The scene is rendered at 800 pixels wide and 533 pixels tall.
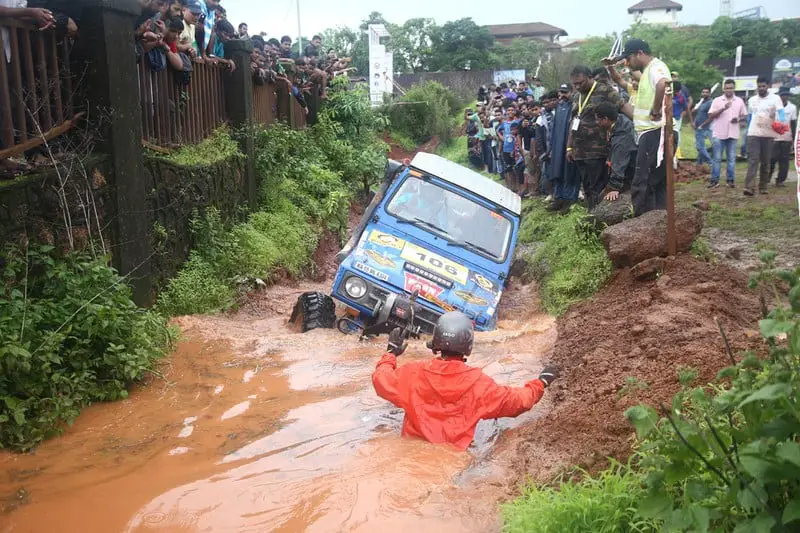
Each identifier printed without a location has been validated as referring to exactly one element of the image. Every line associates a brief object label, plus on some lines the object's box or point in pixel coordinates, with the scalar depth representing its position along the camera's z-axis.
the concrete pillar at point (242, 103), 11.26
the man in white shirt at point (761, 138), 11.28
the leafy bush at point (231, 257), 8.12
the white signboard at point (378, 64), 31.89
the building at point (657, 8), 84.50
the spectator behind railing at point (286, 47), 16.33
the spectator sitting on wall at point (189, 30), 9.12
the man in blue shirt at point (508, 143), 17.11
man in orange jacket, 4.50
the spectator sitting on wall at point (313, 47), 18.53
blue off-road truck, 7.17
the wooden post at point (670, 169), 6.37
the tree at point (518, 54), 52.53
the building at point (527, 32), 81.31
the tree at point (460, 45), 57.47
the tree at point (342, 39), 66.72
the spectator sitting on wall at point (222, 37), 11.09
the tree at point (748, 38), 37.75
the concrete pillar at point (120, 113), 6.52
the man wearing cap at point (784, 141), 11.65
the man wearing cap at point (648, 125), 7.34
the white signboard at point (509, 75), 39.98
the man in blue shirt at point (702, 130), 13.56
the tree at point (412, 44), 60.75
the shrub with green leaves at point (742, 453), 2.20
